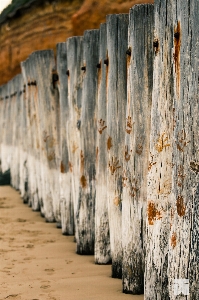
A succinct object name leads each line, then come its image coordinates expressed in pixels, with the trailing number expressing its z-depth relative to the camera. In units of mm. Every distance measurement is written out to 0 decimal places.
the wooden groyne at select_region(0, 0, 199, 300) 5339
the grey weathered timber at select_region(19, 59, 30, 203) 14231
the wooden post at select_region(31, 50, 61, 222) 11439
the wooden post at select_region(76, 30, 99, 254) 8749
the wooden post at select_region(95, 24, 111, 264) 8081
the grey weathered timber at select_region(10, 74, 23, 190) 17905
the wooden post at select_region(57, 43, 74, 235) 10242
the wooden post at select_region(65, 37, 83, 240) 9266
